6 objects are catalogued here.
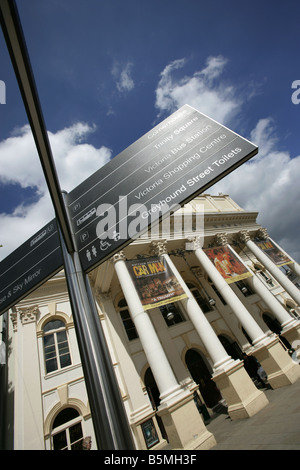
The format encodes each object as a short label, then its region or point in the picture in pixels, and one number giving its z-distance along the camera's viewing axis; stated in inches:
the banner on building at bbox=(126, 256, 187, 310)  328.8
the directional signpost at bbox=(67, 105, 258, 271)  67.4
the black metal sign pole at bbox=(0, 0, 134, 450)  35.1
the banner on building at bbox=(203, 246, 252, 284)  430.6
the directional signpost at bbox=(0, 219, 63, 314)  79.3
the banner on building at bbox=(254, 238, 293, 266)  565.5
